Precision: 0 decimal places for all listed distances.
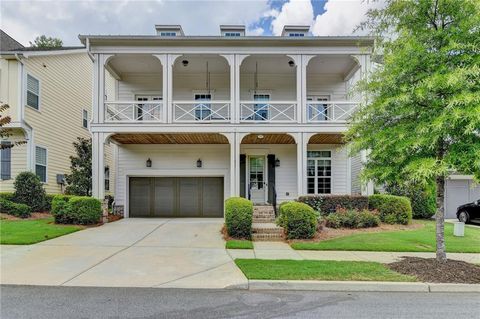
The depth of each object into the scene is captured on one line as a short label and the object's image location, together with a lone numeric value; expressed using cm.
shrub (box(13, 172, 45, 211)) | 1436
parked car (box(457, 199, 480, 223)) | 1550
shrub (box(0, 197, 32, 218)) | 1348
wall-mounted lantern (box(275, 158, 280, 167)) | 1688
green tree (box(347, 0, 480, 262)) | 640
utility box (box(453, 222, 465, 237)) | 1144
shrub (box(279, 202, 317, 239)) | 1057
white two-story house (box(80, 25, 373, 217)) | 1571
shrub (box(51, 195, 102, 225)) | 1238
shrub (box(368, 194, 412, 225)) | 1334
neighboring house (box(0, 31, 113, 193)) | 1484
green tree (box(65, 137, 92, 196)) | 1619
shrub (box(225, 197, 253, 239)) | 1071
